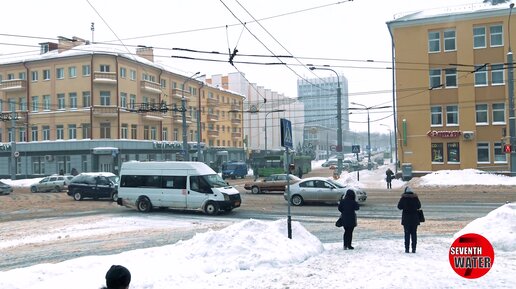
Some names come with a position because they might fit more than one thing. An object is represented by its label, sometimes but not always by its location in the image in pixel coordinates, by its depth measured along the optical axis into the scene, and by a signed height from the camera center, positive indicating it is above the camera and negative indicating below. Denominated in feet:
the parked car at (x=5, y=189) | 108.27 -7.48
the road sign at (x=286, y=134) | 33.40 +1.45
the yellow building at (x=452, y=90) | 119.65 +16.36
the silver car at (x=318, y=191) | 69.77 -6.02
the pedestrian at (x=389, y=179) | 108.37 -6.55
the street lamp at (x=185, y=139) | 112.88 +3.97
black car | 86.33 -5.67
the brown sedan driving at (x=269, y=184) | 95.71 -6.64
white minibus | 61.57 -4.60
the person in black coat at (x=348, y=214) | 33.04 -4.56
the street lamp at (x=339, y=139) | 106.93 +3.24
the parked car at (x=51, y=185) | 119.85 -7.32
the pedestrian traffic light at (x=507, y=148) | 93.64 +0.23
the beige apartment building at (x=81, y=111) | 159.74 +16.64
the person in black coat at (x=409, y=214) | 31.14 -4.40
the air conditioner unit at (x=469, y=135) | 120.37 +4.05
